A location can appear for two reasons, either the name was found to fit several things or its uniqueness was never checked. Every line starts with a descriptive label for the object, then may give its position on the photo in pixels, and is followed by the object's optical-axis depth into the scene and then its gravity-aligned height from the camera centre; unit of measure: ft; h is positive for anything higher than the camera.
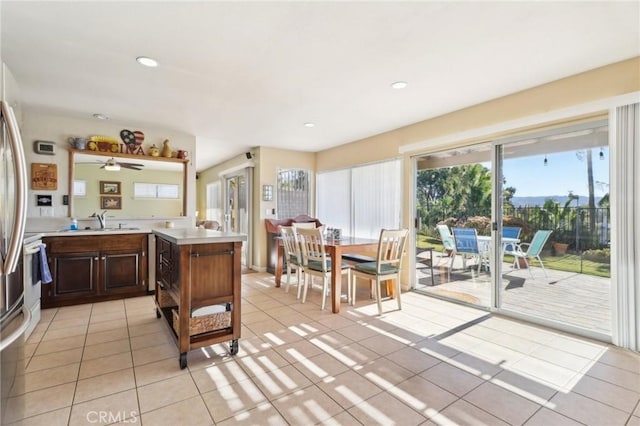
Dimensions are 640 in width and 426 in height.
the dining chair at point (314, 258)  11.75 -1.87
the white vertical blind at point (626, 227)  8.01 -0.41
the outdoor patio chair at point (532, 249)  10.24 -1.32
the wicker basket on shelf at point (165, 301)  9.98 -3.01
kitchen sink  12.82 -0.75
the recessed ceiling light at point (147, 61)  8.00 +4.19
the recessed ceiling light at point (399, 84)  9.45 +4.16
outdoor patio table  10.88 -1.15
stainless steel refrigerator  3.96 -0.29
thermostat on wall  12.56 +2.80
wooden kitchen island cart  7.27 -1.95
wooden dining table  11.29 -1.55
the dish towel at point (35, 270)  9.68 -1.90
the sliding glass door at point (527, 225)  9.10 -0.48
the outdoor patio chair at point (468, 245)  12.07 -1.39
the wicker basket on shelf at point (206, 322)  7.57 -2.90
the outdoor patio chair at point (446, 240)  13.10 -1.25
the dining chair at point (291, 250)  13.04 -1.74
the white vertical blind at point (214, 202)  25.86 +1.01
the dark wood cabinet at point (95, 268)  11.64 -2.32
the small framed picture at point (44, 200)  12.63 +0.55
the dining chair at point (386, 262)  11.14 -1.95
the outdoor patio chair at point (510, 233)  10.78 -0.76
